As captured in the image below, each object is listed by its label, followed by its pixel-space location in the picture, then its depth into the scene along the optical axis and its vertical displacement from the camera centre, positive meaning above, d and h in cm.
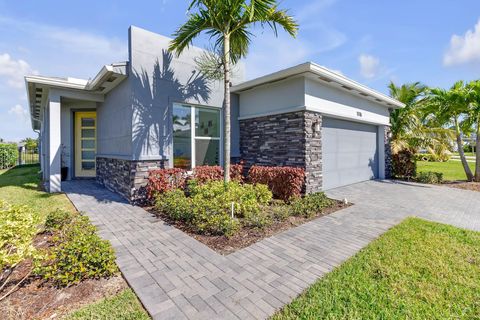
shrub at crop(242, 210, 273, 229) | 489 -150
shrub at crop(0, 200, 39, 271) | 247 -100
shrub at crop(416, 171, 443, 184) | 1054 -112
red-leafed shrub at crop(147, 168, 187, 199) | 660 -86
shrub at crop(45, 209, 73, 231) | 447 -139
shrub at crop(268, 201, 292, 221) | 536 -148
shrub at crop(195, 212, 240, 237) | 450 -149
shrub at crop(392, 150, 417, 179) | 1137 -55
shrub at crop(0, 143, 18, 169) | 1762 -30
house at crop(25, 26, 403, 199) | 700 +131
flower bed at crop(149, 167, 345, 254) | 455 -138
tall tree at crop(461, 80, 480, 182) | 1013 +179
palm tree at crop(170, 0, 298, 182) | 578 +364
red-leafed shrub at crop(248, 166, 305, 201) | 675 -84
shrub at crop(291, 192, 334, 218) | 575 -140
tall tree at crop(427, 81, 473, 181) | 1036 +230
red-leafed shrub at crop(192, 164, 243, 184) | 750 -72
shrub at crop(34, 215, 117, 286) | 291 -149
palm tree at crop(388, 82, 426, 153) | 1257 +190
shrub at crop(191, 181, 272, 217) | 524 -114
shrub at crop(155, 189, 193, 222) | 527 -132
